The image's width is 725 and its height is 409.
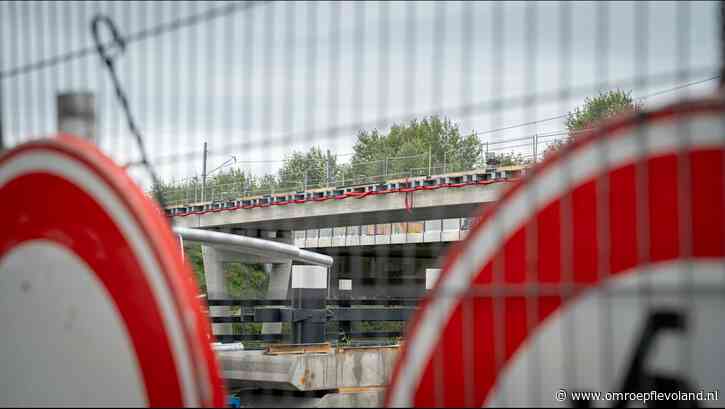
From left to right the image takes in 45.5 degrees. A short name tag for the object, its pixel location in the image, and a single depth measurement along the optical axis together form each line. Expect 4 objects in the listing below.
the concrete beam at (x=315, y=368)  8.02
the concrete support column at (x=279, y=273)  32.02
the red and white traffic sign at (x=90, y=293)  2.29
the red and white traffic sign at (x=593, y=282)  1.64
